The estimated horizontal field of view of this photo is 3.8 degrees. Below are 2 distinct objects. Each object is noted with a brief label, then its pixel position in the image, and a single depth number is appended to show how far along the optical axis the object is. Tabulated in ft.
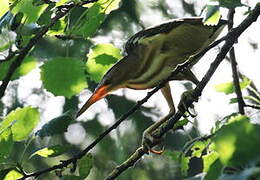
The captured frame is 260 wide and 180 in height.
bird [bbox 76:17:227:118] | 15.13
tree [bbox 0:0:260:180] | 10.78
